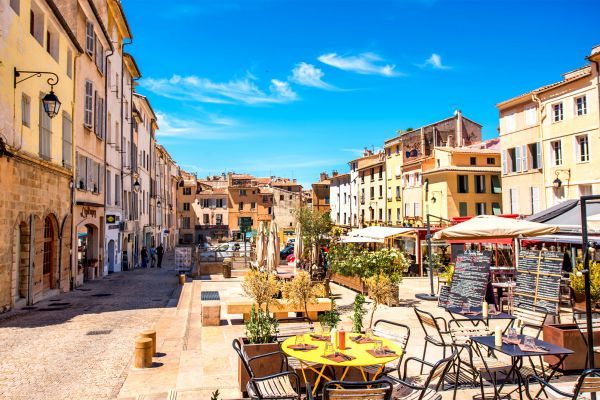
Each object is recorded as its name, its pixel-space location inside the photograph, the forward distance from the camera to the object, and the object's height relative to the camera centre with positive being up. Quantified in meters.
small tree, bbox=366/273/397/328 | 9.37 -1.21
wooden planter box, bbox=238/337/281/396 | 6.16 -1.74
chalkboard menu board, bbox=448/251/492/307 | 10.96 -1.31
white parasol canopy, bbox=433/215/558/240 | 11.37 -0.14
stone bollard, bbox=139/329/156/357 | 8.38 -1.83
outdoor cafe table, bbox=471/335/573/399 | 5.45 -1.47
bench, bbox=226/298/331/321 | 10.92 -1.87
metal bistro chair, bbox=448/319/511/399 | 5.78 -1.72
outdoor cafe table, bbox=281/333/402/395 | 5.18 -1.45
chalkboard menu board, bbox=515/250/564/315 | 9.75 -1.20
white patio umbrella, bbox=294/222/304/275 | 18.48 -0.70
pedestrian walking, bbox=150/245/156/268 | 35.57 -2.14
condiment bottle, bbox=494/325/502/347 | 5.71 -1.34
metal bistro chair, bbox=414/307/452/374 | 6.68 -1.38
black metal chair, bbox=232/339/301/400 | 5.03 -1.76
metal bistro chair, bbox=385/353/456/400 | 4.79 -1.75
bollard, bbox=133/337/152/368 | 7.92 -2.02
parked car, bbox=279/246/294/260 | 40.23 -2.10
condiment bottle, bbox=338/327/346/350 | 5.69 -1.34
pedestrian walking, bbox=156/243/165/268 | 33.84 -1.66
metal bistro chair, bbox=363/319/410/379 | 5.79 -1.49
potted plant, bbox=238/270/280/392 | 6.18 -1.55
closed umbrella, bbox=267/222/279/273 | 16.84 -0.86
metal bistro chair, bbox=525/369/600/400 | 4.27 -1.45
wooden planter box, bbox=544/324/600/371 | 6.99 -1.78
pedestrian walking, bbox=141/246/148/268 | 33.81 -1.99
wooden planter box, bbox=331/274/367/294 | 15.86 -2.08
